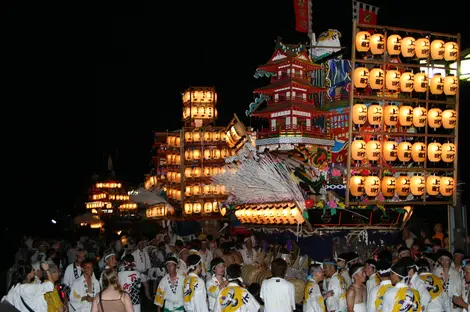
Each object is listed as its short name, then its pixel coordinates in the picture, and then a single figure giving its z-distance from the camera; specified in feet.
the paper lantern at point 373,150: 50.29
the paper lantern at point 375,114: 50.47
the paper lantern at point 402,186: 51.34
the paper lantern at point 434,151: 52.01
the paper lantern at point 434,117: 51.85
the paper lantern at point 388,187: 50.65
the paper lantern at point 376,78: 50.45
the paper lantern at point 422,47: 51.57
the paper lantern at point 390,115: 50.47
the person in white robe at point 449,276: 33.09
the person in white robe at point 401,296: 25.31
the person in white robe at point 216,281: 30.35
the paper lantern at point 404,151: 50.88
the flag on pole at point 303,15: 85.10
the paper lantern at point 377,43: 50.67
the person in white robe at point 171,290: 34.81
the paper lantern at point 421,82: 51.19
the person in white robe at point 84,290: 32.68
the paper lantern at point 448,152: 52.44
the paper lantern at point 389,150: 50.55
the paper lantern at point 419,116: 51.11
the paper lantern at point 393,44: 50.83
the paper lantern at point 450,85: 52.54
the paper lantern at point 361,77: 50.42
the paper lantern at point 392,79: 50.55
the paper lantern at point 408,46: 51.11
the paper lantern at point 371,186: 50.06
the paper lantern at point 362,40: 50.62
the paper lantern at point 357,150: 50.19
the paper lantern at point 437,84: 52.37
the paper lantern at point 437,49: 52.13
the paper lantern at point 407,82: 50.90
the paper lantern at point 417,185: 51.47
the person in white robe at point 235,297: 26.94
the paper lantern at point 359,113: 50.29
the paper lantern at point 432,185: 52.29
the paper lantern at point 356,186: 49.70
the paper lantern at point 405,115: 50.70
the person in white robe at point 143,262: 54.75
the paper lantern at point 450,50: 52.60
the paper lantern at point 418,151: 51.42
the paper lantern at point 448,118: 52.24
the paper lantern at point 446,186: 52.75
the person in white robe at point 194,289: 31.53
